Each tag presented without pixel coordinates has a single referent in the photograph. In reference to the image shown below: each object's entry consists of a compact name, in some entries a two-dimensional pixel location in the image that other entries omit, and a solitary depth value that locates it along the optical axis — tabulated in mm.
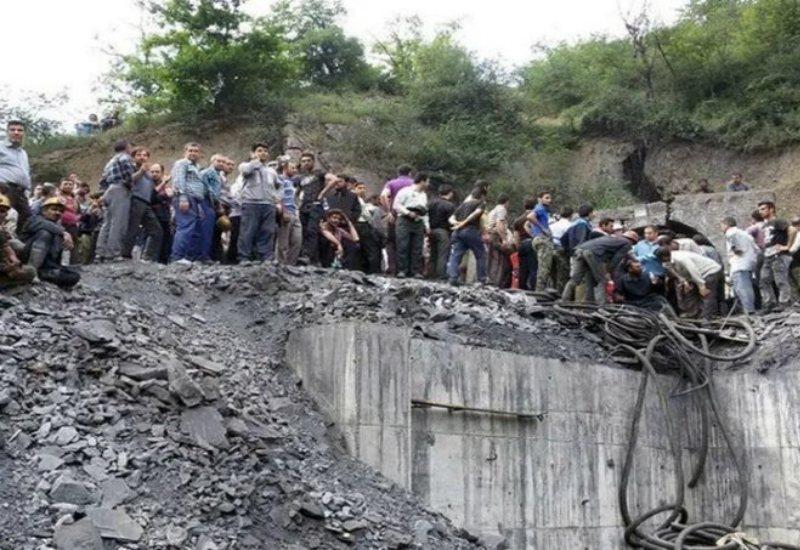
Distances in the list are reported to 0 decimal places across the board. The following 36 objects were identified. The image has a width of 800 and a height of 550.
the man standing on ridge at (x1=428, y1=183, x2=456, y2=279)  14055
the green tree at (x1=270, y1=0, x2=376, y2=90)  31672
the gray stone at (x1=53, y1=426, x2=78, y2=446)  7031
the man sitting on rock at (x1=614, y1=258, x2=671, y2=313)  13414
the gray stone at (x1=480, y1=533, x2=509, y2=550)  8501
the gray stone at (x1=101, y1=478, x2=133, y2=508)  6551
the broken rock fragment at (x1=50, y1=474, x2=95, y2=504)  6477
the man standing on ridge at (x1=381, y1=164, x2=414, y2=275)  14102
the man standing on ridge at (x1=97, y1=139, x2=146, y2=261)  11391
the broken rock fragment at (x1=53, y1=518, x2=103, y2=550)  6059
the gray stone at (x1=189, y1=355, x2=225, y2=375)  8594
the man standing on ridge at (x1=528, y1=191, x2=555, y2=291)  13836
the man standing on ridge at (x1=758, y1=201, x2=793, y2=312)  13609
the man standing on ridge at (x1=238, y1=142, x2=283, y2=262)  11867
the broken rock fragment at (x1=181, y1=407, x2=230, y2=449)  7453
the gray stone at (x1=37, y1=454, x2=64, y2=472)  6730
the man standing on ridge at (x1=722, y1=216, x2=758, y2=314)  13734
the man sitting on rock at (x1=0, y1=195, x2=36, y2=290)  8586
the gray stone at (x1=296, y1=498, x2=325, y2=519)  7141
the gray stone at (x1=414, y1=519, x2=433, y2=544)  7629
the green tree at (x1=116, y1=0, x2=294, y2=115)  25344
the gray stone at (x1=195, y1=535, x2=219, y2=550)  6426
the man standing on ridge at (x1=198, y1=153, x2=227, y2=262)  11903
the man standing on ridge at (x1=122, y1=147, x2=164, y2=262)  11617
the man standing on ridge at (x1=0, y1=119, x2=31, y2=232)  10227
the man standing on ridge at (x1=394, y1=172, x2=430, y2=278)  13391
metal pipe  9461
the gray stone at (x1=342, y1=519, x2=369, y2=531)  7207
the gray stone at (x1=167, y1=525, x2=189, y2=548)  6352
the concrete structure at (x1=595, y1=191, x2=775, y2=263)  20312
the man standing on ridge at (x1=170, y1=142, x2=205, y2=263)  11609
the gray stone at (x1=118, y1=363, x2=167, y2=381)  7859
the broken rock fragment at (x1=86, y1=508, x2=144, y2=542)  6238
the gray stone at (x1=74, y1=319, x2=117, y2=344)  8172
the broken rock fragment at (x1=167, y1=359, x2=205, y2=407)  7750
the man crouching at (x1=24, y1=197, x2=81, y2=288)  9102
